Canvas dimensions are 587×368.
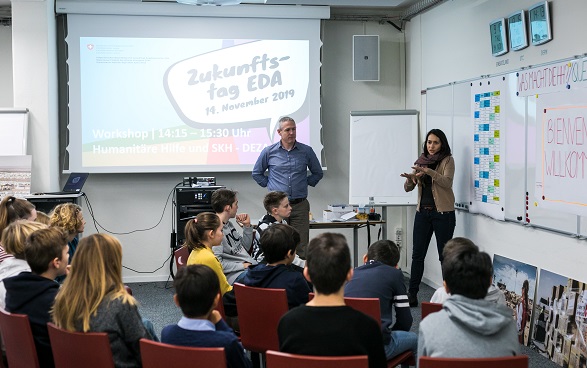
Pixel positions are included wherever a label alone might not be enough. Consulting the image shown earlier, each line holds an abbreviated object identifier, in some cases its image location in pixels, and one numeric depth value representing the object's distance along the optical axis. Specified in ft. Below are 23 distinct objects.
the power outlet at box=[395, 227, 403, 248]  27.17
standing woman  20.06
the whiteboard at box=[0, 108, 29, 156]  23.11
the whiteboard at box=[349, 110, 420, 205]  24.47
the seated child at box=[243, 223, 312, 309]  11.69
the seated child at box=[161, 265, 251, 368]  8.39
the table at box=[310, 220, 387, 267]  21.74
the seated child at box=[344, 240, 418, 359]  11.46
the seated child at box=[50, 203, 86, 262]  14.62
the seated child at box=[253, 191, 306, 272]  17.04
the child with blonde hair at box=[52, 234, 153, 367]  8.81
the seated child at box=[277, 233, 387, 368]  7.58
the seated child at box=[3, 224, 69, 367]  9.85
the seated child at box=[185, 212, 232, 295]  13.07
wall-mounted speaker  25.73
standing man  21.29
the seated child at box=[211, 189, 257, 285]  14.67
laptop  22.76
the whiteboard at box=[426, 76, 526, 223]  17.70
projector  19.08
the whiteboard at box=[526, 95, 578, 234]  16.47
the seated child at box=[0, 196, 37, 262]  13.76
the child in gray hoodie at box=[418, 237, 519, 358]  7.79
